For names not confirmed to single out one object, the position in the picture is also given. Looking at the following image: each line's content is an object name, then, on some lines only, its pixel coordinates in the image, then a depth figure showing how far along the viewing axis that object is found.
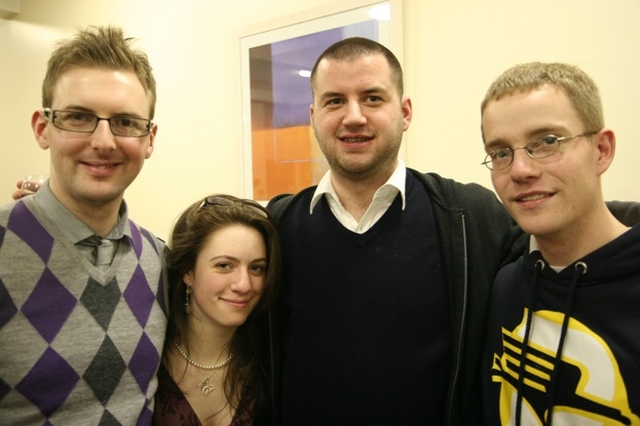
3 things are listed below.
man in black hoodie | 0.96
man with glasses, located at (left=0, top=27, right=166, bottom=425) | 1.09
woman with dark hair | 1.44
